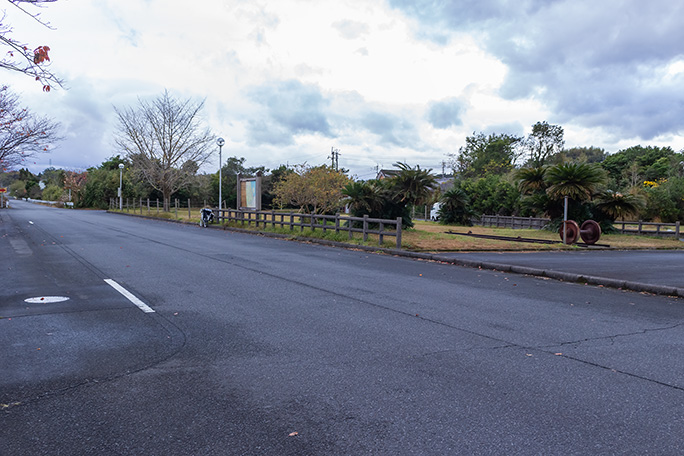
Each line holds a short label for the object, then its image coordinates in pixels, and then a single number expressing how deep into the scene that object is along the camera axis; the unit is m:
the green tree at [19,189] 128.50
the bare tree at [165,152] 43.97
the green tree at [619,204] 29.28
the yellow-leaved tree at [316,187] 39.88
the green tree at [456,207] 41.00
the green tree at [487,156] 72.50
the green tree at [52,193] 84.23
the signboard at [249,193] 25.80
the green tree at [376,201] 23.17
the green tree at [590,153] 101.85
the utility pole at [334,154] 72.39
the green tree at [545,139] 64.69
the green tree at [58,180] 87.70
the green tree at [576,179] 25.73
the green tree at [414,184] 22.81
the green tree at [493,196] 45.25
